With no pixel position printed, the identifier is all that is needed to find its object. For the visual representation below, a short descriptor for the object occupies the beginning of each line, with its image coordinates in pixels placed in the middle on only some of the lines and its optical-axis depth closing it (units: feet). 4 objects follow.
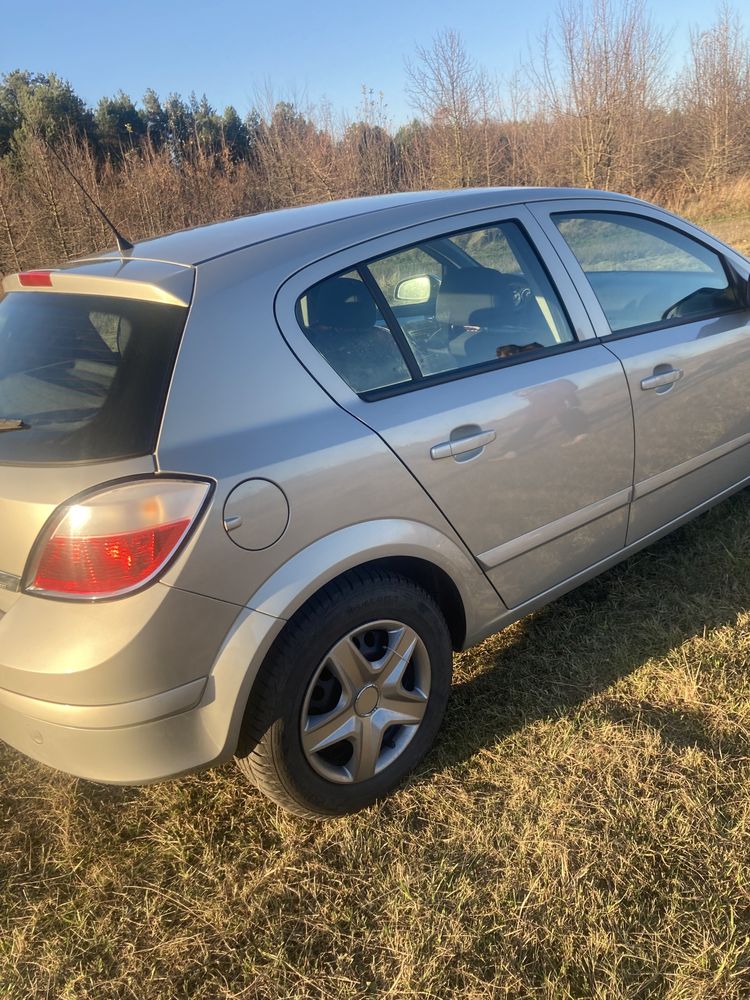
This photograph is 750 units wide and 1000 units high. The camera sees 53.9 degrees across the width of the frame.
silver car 5.49
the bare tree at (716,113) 74.59
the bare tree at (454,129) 65.82
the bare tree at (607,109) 65.00
